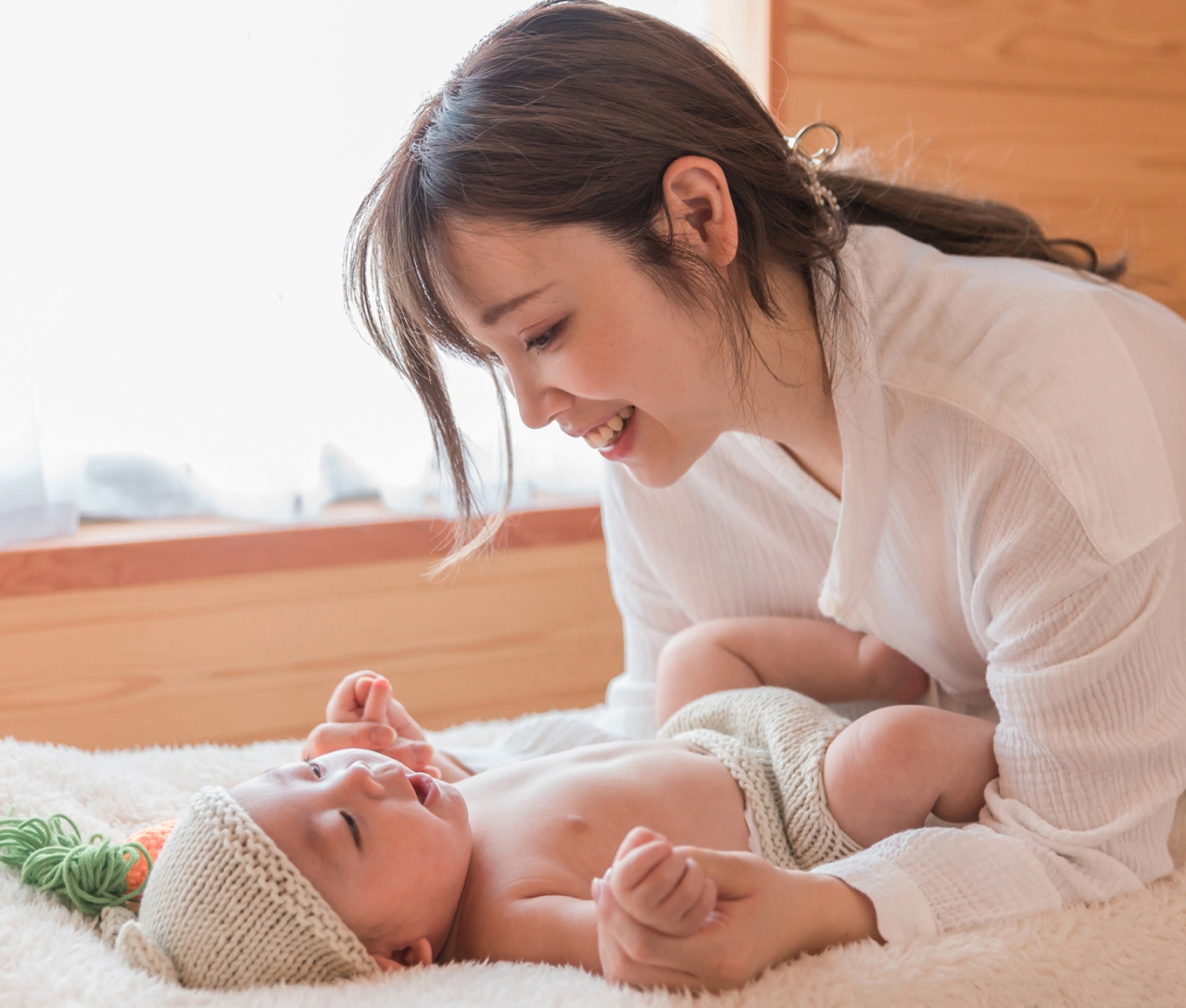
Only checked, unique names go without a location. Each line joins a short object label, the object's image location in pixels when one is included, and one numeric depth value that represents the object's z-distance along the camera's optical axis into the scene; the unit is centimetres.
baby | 80
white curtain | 148
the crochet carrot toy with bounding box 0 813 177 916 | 86
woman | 86
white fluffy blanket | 72
